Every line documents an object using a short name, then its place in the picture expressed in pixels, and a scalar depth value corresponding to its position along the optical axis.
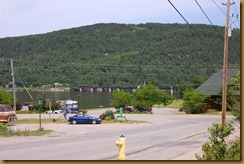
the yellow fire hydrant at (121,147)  13.43
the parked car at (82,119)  40.69
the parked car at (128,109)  65.10
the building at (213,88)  64.81
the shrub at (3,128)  29.53
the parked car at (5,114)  37.06
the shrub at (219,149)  12.15
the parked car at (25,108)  74.26
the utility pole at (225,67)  26.38
